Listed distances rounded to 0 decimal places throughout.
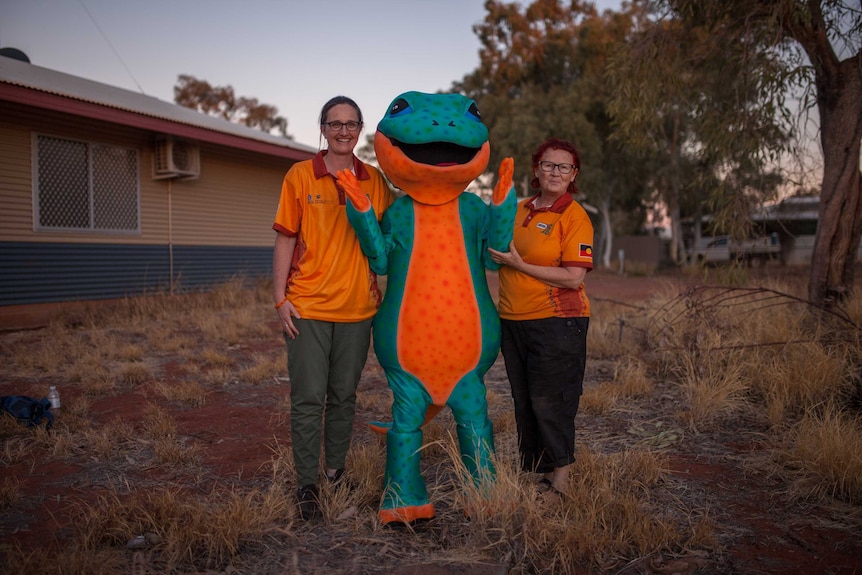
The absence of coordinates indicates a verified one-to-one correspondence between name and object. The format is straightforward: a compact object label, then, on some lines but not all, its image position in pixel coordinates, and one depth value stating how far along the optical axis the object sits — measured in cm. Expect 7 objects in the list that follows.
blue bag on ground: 439
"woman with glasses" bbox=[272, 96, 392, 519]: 298
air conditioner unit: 1002
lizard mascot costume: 283
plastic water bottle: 466
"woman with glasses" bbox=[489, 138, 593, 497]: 298
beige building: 838
